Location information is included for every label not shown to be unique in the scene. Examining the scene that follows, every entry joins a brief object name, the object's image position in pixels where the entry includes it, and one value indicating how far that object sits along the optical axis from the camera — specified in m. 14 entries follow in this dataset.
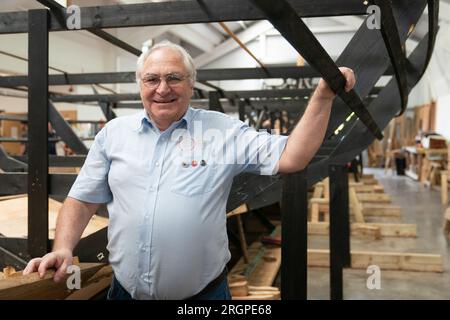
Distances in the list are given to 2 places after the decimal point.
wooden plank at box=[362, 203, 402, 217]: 6.46
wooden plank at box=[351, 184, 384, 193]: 7.66
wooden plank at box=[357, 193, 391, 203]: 7.07
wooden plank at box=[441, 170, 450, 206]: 7.89
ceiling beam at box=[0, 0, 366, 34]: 1.66
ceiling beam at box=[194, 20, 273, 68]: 12.48
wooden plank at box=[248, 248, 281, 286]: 3.70
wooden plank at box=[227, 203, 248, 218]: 3.21
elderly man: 1.40
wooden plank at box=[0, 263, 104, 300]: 1.13
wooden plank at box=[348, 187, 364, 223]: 5.90
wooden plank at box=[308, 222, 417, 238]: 5.36
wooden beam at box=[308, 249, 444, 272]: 4.17
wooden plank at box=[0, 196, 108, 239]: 2.53
